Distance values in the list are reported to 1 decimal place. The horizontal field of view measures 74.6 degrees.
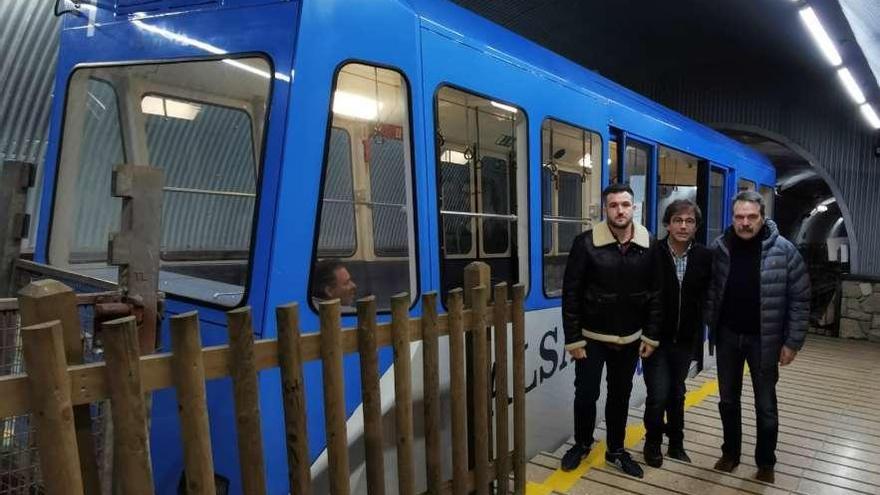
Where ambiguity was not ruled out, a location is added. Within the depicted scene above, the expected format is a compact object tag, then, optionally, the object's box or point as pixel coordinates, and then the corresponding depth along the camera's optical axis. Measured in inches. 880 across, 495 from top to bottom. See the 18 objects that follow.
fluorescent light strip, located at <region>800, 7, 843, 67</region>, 193.5
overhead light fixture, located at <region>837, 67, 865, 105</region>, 260.3
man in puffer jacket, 117.6
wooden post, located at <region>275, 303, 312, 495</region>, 66.8
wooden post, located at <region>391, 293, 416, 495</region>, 80.7
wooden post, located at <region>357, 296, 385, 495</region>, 76.4
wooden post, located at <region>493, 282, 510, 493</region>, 100.0
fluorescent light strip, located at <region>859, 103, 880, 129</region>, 318.8
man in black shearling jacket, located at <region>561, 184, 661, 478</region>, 116.8
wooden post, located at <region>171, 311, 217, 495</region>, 58.1
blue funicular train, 82.6
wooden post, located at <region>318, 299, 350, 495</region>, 71.2
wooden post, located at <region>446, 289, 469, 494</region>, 90.8
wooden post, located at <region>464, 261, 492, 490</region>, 97.3
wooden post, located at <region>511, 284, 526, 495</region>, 104.6
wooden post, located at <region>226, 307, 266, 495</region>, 62.4
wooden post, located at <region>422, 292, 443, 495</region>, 85.9
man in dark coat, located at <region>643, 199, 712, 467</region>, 128.3
